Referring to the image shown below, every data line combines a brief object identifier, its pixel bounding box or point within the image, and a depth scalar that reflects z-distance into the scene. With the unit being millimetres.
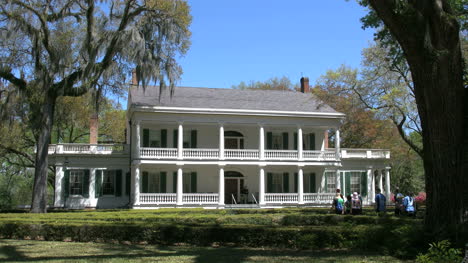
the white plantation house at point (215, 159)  27594
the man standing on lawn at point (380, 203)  18906
